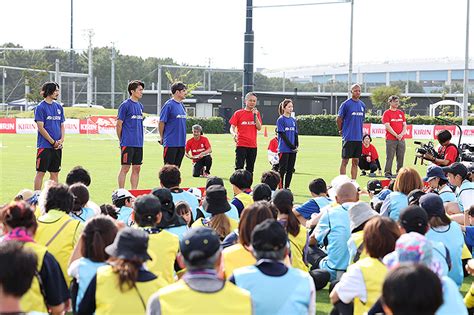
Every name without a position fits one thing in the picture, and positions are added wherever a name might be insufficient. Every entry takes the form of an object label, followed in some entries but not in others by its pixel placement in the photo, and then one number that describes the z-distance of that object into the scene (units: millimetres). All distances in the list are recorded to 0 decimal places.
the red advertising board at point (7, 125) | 46906
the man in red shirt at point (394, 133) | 18719
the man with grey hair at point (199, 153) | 19828
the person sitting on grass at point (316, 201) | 9438
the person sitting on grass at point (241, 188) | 9055
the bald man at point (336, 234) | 7738
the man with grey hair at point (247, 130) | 15453
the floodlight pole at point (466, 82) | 39156
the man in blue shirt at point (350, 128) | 16312
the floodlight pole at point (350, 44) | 45281
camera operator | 14172
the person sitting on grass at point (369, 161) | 21734
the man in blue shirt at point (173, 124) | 13750
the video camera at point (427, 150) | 15715
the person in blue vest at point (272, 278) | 4816
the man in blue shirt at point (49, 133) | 13156
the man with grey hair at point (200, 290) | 4262
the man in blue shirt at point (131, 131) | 13516
